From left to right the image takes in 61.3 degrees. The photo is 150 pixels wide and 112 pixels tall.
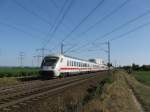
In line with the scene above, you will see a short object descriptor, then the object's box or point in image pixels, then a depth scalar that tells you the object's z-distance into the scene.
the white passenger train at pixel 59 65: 16.00
